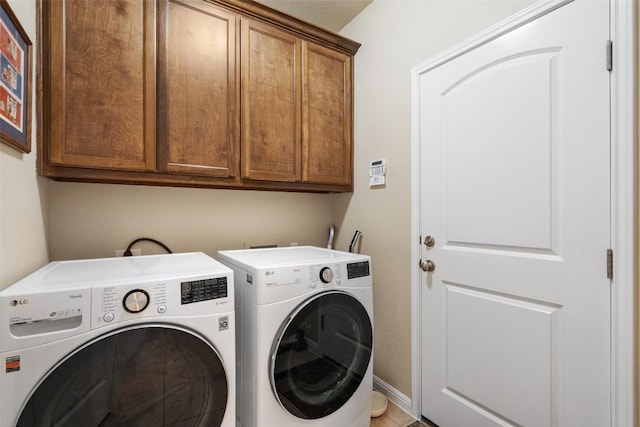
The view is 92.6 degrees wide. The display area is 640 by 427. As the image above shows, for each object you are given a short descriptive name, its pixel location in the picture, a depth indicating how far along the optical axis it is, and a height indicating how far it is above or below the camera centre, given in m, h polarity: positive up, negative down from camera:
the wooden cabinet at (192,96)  1.33 +0.61
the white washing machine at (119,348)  0.88 -0.44
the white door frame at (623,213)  1.02 -0.01
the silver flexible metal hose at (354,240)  2.14 -0.20
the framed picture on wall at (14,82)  0.92 +0.44
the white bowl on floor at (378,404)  1.76 -1.16
